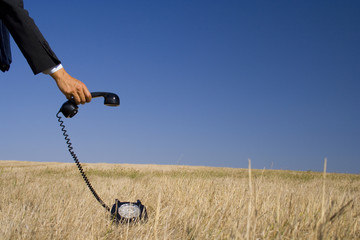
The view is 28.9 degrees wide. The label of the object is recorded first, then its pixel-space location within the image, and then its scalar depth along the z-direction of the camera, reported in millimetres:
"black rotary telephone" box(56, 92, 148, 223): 2392
